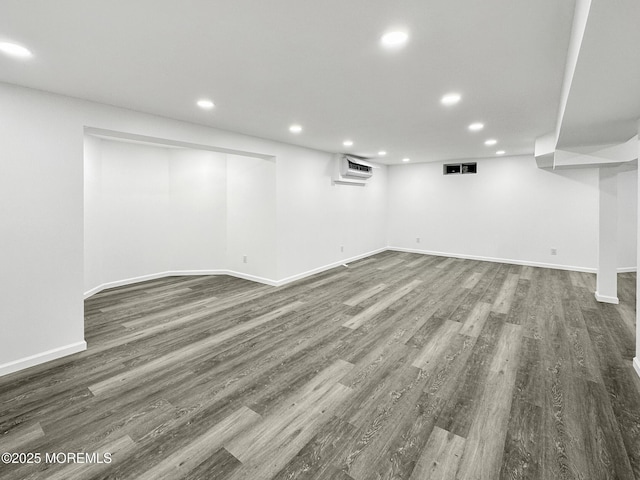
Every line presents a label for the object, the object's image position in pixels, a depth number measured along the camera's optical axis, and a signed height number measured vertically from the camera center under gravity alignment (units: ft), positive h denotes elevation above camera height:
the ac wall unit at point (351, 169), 20.53 +4.91
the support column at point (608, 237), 13.25 +0.07
